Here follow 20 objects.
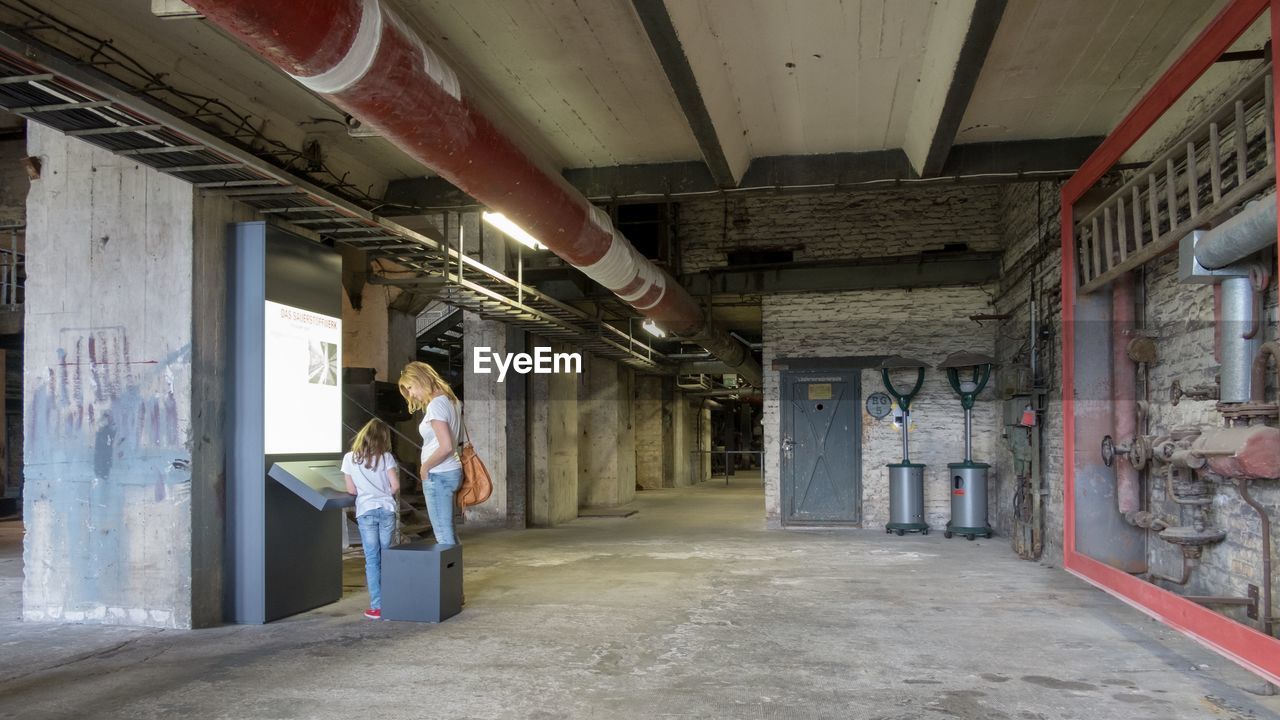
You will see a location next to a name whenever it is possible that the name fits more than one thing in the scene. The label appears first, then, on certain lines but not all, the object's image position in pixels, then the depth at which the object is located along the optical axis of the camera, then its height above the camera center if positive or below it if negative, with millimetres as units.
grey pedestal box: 5551 -1236
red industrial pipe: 2779 +1211
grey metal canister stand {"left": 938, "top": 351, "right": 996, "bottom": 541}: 9953 -1161
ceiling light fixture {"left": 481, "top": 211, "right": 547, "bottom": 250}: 6941 +1435
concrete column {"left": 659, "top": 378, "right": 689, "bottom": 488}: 20953 -1131
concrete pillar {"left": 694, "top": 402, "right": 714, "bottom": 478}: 25359 -1220
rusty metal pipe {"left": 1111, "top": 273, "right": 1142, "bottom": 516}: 5934 +115
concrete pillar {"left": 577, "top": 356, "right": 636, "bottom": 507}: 15602 -832
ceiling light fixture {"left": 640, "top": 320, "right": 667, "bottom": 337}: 11062 +890
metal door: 11281 -767
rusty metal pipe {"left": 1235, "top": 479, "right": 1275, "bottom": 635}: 4168 -855
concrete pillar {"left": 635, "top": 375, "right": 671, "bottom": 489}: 20172 -933
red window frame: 3518 +132
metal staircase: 15078 +1356
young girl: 5652 -634
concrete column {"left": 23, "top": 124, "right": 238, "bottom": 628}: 5359 +26
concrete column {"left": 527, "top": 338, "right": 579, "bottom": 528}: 11875 -794
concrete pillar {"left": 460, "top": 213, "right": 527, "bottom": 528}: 11062 -331
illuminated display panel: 5715 +118
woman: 5711 -331
